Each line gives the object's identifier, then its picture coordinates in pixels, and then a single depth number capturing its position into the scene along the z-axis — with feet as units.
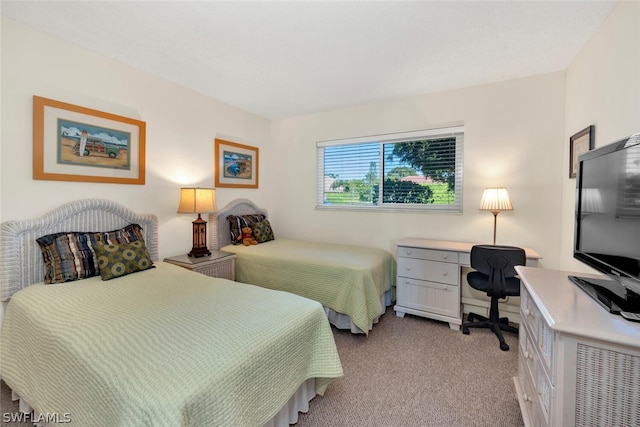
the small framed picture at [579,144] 6.53
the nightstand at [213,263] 8.52
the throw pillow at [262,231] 11.68
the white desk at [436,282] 8.63
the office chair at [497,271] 7.38
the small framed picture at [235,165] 11.19
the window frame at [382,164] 9.92
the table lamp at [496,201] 8.46
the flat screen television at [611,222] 3.55
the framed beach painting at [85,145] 6.61
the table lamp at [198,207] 9.06
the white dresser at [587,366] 2.96
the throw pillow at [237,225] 11.21
